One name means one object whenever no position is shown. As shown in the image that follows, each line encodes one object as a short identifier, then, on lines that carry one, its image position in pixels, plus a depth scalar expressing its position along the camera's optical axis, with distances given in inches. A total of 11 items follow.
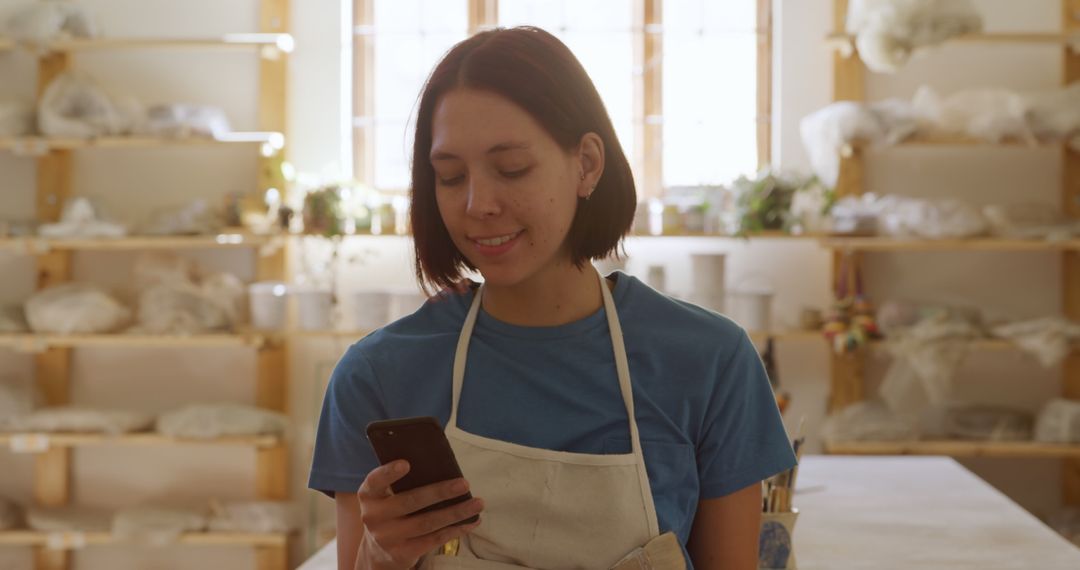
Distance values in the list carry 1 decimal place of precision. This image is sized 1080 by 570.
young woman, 43.5
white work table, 72.7
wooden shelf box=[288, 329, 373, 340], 160.1
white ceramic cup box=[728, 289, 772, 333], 155.3
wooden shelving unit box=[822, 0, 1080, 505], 163.3
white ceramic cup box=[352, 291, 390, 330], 158.7
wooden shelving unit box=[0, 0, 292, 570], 160.4
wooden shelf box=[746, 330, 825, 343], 155.4
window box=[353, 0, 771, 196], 174.2
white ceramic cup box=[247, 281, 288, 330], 160.9
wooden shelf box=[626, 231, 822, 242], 154.8
